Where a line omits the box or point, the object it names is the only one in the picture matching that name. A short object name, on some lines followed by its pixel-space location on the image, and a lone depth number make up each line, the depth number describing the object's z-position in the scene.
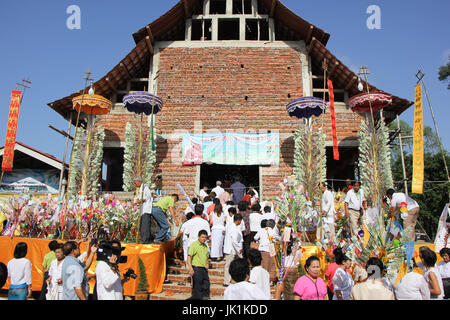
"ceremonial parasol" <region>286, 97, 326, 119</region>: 10.72
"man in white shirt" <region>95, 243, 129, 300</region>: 3.56
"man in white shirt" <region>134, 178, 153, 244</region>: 6.39
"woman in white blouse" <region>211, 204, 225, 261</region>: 6.73
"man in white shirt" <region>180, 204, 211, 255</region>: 6.12
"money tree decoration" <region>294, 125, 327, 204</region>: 10.62
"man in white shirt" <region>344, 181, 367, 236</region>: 7.88
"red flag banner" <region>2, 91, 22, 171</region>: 11.51
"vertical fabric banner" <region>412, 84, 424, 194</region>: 8.14
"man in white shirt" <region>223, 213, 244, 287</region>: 6.07
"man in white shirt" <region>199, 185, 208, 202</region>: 10.08
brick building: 12.34
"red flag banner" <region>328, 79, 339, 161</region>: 10.65
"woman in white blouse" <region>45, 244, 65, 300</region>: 4.02
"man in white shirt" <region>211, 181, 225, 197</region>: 9.76
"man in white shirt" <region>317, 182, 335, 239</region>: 7.05
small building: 13.56
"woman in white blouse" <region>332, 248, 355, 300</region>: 4.04
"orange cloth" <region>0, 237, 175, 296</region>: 5.90
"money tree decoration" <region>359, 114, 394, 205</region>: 10.70
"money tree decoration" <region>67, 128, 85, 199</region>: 11.28
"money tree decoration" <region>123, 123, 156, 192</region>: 11.32
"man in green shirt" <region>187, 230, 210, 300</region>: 5.10
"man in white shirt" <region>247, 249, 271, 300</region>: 3.74
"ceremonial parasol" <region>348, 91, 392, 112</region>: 10.86
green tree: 21.24
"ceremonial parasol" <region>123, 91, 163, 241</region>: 10.98
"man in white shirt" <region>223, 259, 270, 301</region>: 3.05
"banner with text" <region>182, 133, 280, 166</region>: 12.10
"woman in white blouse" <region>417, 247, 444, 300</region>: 3.84
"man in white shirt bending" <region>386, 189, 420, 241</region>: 6.36
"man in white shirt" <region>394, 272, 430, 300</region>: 3.49
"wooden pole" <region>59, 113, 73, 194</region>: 7.87
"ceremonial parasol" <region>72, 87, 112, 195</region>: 11.05
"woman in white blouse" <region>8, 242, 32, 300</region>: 4.35
